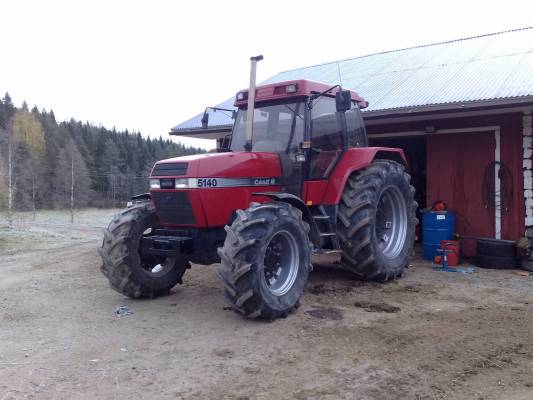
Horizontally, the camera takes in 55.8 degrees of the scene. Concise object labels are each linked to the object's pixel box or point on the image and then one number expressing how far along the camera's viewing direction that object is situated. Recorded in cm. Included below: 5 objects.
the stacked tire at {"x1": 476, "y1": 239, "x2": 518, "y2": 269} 816
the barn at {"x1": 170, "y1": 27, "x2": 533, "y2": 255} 850
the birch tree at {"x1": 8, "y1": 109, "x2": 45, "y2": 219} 4550
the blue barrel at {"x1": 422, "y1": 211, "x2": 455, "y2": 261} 887
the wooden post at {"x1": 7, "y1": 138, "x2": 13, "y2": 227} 1798
